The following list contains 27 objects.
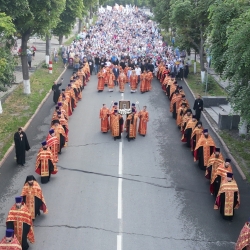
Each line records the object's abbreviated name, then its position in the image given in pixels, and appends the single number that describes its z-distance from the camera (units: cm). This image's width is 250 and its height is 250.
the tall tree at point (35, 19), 2136
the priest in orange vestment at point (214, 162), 1319
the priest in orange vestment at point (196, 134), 1574
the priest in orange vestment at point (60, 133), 1569
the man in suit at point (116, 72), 2856
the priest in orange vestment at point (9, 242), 897
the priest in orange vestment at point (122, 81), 2572
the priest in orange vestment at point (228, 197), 1140
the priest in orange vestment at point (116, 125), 1754
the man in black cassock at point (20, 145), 1478
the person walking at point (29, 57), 3137
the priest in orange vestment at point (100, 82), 2605
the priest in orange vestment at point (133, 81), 2620
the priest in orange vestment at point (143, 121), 1819
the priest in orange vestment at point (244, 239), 952
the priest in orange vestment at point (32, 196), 1099
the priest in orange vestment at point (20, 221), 987
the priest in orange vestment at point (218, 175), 1215
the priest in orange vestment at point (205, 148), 1467
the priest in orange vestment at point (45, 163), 1322
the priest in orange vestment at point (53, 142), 1457
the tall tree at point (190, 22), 2691
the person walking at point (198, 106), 2000
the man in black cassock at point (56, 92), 2272
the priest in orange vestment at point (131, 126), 1759
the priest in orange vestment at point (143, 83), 2590
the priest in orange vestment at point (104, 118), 1839
